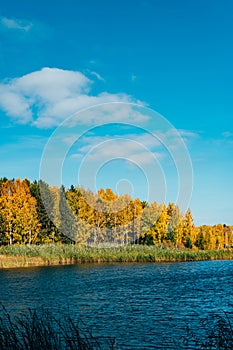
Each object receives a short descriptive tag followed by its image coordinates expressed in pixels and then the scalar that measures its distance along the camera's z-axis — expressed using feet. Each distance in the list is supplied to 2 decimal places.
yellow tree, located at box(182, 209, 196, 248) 249.34
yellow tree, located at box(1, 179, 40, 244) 183.21
